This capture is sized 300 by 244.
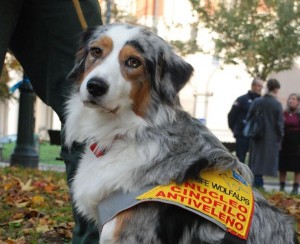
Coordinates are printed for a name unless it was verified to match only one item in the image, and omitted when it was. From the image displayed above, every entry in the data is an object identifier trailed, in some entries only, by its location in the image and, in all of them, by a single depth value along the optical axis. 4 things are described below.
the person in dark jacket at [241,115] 11.53
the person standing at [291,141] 11.16
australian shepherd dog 2.86
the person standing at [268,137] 10.45
